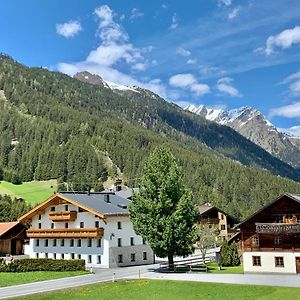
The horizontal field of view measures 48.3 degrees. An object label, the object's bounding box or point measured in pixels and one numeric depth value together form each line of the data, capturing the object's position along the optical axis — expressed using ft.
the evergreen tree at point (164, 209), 126.81
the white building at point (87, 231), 152.60
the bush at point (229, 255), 142.62
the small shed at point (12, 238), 183.36
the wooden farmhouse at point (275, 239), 120.34
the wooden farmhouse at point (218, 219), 237.82
